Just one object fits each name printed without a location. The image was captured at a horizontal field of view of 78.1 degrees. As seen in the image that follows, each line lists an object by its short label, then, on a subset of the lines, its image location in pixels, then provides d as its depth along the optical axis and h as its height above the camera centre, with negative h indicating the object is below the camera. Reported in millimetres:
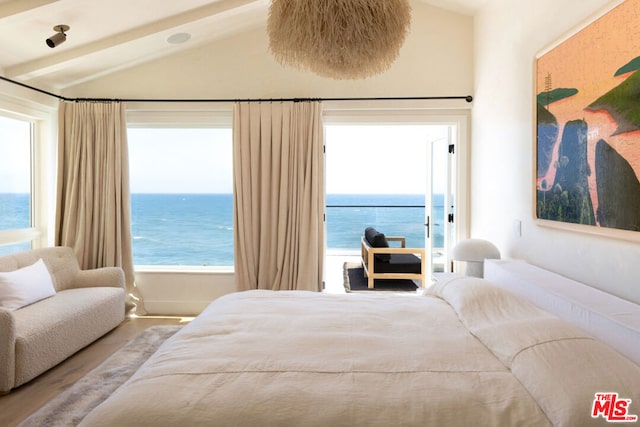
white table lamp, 2857 -372
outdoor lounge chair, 5074 -787
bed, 1152 -589
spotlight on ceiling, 2826 +1228
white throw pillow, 2830 -609
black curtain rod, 3771 +1012
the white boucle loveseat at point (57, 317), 2410 -802
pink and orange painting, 1604 +361
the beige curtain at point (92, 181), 3840 +231
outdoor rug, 5297 -1149
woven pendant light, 1707 +781
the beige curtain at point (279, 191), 3773 +117
